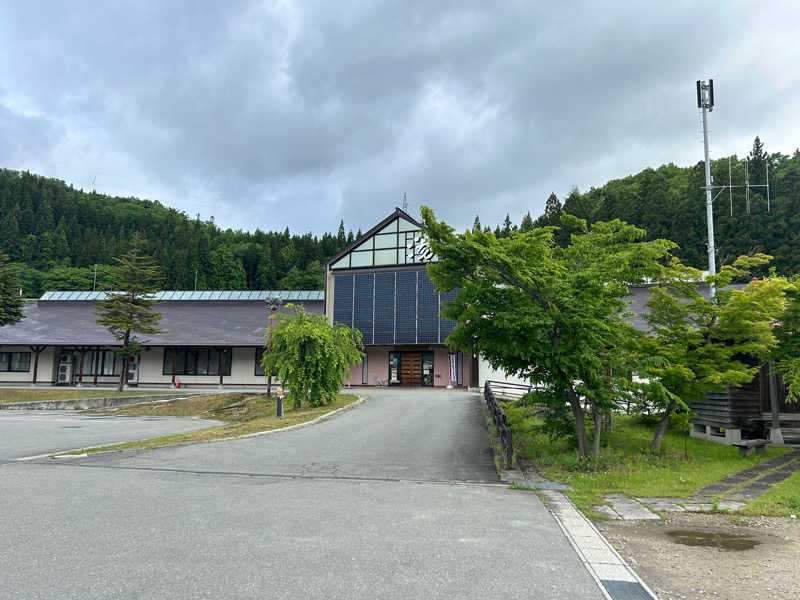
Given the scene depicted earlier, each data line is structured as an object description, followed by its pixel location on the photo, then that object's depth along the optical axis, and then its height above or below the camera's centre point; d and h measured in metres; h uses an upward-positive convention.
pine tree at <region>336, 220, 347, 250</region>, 96.24 +22.88
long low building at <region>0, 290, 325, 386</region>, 38.47 +0.25
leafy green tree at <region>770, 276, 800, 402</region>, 11.64 +0.64
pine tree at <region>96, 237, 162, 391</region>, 34.34 +3.23
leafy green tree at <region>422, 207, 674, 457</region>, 9.69 +1.12
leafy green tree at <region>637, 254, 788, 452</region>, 10.93 +0.66
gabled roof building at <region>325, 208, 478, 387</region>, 37.12 +3.66
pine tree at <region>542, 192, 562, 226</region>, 68.26 +20.92
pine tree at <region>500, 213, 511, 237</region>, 86.81 +24.25
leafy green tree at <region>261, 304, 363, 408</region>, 21.23 -0.06
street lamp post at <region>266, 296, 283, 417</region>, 22.80 +2.38
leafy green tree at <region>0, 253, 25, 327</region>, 38.34 +4.07
